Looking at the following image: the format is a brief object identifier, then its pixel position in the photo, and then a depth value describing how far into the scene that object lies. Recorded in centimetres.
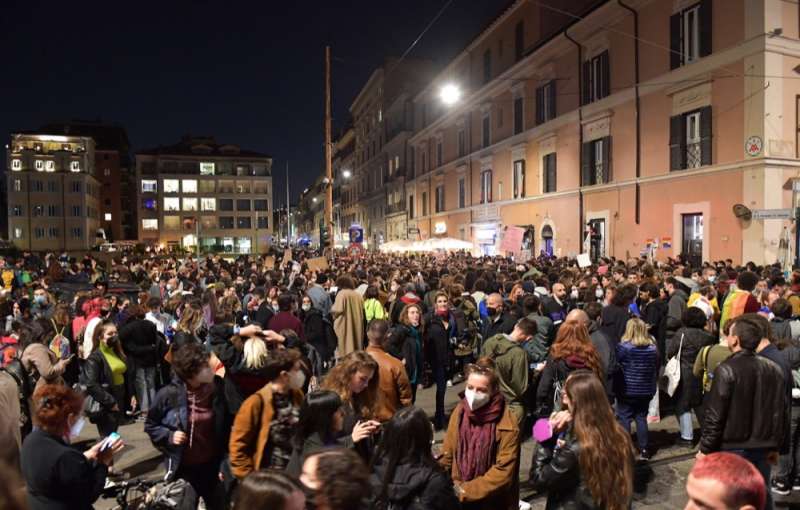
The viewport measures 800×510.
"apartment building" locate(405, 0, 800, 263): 1605
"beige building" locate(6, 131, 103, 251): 7081
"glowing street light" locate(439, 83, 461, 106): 2786
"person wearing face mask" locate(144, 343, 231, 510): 400
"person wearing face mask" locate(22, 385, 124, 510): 306
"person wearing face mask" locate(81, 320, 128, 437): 600
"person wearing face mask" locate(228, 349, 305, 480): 376
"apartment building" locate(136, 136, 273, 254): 8138
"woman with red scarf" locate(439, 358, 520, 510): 354
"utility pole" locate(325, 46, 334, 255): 2241
